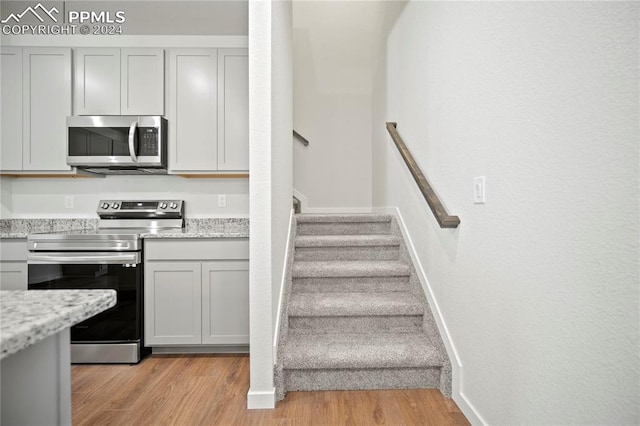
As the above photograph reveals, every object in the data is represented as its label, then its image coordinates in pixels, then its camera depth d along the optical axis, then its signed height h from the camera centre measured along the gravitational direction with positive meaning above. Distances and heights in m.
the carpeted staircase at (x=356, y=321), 1.92 -0.69
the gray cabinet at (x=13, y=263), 2.50 -0.36
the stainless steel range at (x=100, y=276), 2.41 -0.44
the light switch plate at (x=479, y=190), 1.55 +0.10
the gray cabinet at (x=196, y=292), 2.50 -0.57
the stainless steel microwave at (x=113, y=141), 2.74 +0.57
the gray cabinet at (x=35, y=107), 2.81 +0.86
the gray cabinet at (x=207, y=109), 2.86 +0.86
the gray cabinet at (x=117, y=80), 2.84 +1.08
